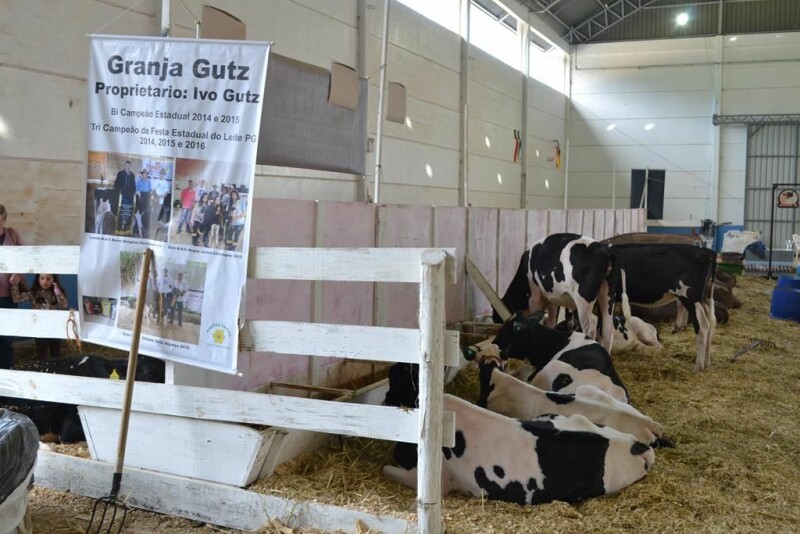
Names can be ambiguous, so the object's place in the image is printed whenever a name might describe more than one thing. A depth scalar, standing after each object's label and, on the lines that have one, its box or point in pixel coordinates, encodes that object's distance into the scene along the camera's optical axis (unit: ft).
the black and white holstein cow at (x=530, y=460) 13.84
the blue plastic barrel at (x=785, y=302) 41.70
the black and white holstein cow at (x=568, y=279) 28.19
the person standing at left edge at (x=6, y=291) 20.72
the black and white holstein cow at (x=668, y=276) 29.01
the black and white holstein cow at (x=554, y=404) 16.67
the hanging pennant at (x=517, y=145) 80.35
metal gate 93.30
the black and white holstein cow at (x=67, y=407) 16.25
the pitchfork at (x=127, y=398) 12.45
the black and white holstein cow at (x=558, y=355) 20.02
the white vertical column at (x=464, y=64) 66.85
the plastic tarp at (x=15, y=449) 11.09
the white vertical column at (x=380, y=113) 27.07
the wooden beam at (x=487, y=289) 30.27
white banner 12.42
